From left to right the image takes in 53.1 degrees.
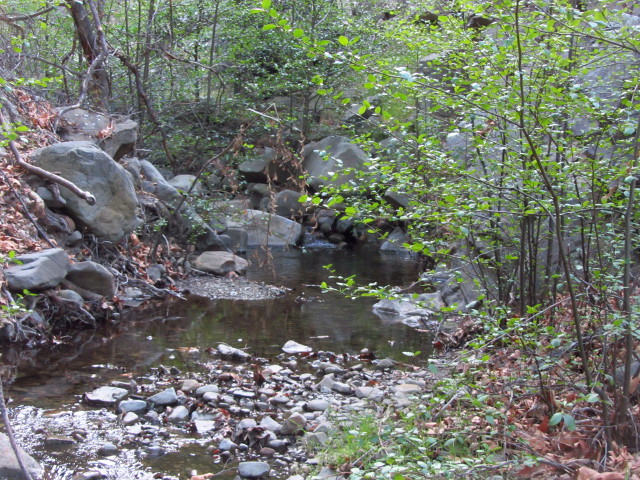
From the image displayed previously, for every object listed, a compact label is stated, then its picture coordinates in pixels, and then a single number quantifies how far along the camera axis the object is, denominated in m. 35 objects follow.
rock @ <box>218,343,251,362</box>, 6.95
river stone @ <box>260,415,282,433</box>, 4.91
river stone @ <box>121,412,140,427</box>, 5.00
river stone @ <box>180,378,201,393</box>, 5.78
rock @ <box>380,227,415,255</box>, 16.34
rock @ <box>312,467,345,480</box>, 3.81
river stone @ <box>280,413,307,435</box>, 4.89
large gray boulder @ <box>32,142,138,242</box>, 8.99
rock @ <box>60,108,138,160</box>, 10.58
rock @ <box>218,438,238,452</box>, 4.57
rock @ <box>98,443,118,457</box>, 4.43
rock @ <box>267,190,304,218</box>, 17.83
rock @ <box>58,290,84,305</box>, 7.88
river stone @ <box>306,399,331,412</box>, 5.39
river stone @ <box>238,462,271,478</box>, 4.19
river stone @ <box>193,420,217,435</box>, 4.92
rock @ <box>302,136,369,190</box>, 16.72
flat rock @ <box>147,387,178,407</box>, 5.42
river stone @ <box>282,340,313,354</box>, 7.28
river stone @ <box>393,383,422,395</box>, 5.60
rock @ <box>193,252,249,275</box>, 11.84
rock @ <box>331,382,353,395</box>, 5.87
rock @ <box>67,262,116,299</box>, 8.31
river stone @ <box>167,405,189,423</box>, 5.13
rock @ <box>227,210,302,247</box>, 15.16
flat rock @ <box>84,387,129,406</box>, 5.40
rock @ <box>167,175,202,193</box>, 14.02
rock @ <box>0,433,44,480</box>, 3.57
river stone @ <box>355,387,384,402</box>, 5.47
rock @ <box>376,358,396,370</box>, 6.78
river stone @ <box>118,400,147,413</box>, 5.23
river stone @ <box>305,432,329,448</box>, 4.54
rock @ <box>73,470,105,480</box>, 4.04
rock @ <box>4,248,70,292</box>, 7.14
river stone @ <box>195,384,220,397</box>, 5.64
